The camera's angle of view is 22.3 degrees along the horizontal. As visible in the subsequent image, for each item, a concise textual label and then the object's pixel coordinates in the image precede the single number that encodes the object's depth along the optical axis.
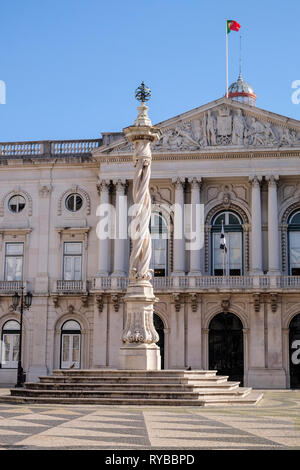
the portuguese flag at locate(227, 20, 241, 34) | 44.25
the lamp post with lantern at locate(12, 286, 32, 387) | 34.51
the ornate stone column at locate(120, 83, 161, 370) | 24.75
